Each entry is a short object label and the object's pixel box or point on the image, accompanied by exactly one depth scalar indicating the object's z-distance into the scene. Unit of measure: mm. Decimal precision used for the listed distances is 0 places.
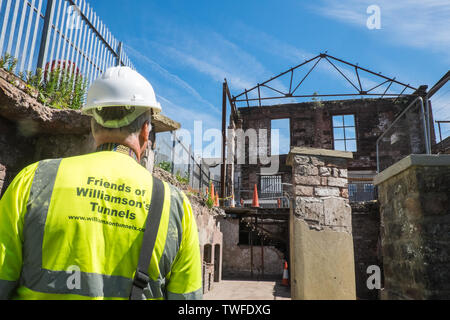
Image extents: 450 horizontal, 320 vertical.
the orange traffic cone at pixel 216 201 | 12859
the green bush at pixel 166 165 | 9729
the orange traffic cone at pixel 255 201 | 14637
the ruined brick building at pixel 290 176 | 12180
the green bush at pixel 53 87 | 3819
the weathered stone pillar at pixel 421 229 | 2979
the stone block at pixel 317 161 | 5109
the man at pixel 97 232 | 1104
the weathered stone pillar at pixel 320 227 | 4578
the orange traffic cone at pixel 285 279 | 12213
